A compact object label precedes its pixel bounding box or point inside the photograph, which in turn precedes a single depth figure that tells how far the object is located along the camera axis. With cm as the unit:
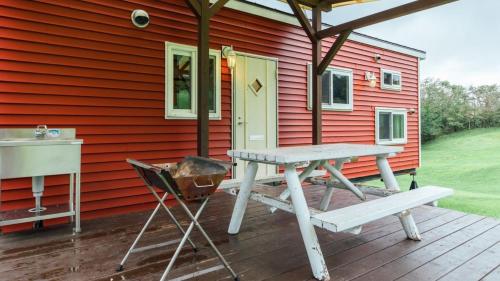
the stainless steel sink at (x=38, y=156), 249
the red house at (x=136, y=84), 312
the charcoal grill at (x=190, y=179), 173
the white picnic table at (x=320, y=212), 189
